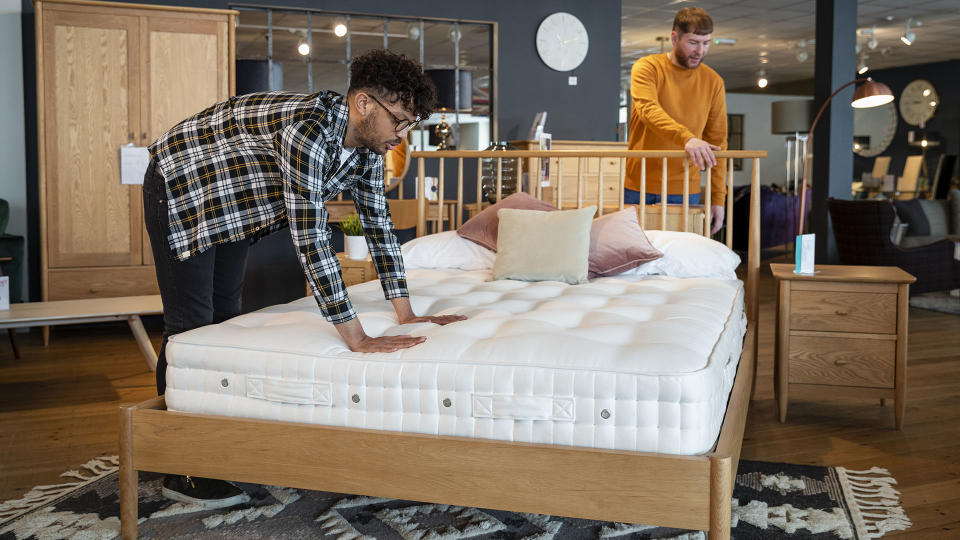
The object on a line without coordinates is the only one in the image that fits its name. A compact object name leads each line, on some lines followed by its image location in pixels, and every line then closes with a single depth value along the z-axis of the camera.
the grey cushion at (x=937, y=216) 7.15
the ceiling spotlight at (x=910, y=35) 8.52
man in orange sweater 3.40
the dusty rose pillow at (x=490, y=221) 3.55
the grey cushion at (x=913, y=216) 6.96
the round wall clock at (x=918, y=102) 11.68
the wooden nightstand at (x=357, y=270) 3.75
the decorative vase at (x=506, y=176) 5.48
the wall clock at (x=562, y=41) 6.86
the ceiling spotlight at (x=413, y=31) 6.74
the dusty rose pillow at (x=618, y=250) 3.24
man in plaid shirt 1.84
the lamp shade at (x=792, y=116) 8.51
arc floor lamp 3.41
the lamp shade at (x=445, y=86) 5.93
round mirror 12.26
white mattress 1.68
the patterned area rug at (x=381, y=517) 2.00
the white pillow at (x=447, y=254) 3.53
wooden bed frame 1.60
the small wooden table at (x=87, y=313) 3.34
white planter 3.82
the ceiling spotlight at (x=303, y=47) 6.57
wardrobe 4.69
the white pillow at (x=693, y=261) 3.25
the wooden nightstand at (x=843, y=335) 2.89
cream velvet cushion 3.12
